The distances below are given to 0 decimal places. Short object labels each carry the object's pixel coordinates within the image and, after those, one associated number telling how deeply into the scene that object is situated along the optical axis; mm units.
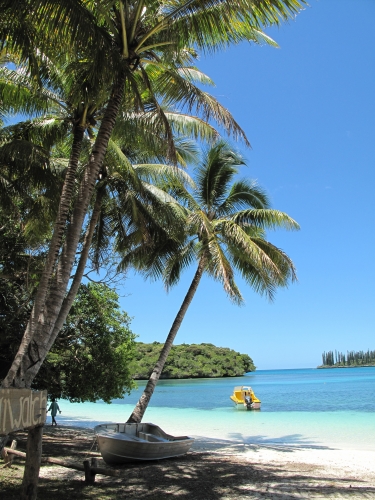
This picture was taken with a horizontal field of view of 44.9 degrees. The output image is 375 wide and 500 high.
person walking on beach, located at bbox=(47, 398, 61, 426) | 19205
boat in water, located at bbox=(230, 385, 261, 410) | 28547
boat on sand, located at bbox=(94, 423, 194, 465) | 9539
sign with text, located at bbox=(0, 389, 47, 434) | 4018
